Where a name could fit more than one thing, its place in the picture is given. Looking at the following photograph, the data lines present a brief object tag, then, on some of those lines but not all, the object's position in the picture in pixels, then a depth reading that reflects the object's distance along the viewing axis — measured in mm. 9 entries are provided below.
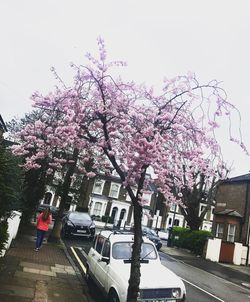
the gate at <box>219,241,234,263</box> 17756
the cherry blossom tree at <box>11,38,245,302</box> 5143
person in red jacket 9405
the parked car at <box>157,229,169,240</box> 32996
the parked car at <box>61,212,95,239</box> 15002
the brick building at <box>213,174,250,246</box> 20035
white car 5223
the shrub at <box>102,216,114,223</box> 37571
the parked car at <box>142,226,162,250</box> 18504
